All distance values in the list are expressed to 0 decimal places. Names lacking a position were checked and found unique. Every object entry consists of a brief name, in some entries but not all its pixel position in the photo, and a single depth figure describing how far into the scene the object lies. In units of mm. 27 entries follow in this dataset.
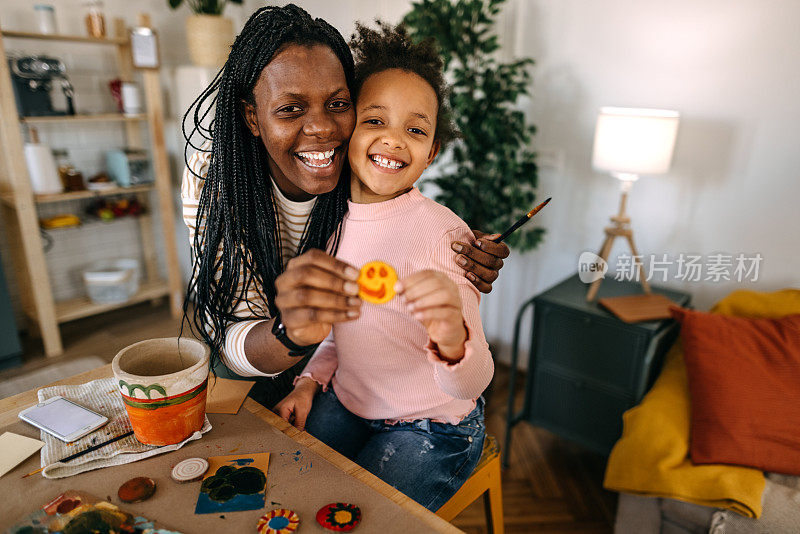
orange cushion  1386
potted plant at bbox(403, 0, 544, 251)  1985
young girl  932
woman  900
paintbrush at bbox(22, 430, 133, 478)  745
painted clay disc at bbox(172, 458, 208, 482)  710
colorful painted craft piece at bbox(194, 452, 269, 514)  666
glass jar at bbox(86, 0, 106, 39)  2691
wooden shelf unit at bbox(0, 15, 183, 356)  2432
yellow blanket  1332
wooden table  645
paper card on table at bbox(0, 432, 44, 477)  733
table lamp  1698
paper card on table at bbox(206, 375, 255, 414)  884
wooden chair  979
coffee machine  2455
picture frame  2781
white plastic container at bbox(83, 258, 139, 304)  3004
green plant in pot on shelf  2795
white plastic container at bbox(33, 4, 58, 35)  2529
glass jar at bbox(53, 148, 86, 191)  2746
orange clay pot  740
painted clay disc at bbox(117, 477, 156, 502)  672
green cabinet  1759
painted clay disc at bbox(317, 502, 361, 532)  633
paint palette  614
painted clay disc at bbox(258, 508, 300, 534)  625
